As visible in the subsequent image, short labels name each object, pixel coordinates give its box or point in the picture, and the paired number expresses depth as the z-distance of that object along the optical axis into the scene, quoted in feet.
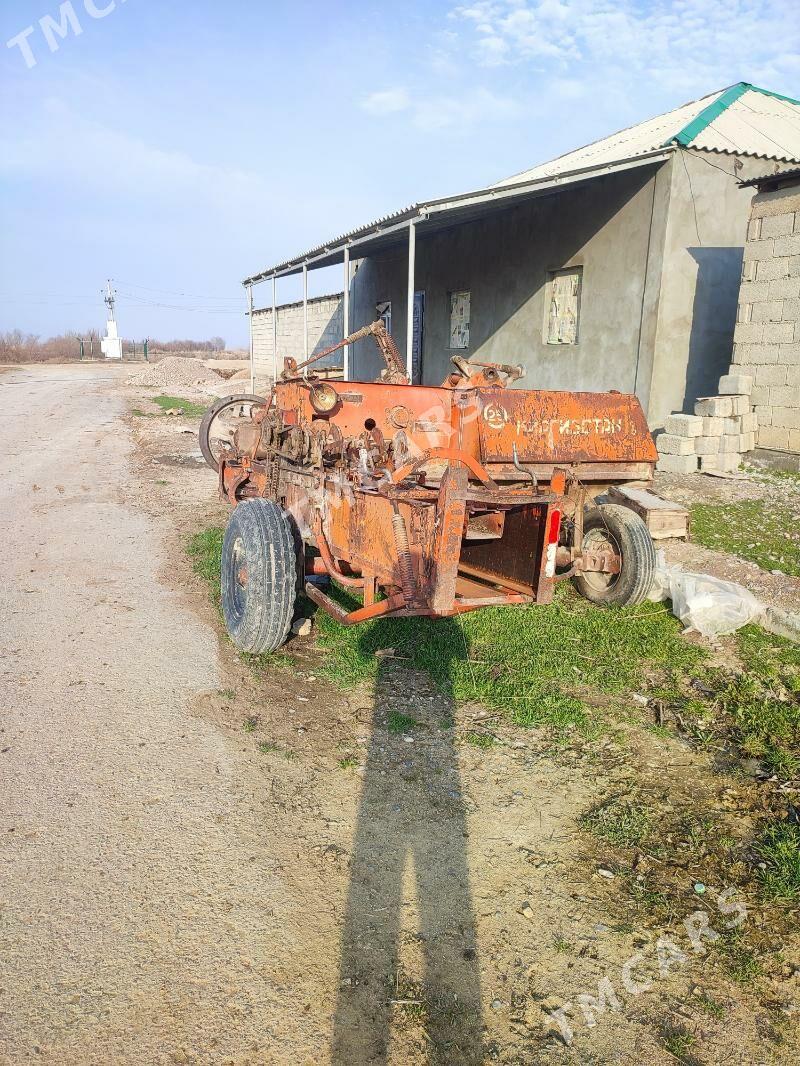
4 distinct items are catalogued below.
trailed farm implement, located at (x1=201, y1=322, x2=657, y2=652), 12.46
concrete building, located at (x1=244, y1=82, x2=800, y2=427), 34.71
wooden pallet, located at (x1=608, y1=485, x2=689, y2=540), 21.81
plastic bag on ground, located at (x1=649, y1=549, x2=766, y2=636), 16.29
